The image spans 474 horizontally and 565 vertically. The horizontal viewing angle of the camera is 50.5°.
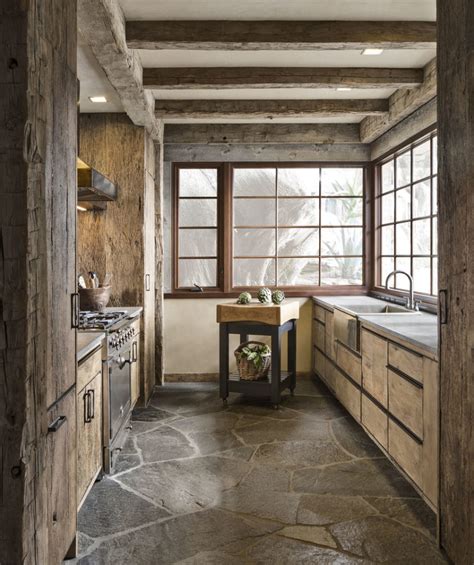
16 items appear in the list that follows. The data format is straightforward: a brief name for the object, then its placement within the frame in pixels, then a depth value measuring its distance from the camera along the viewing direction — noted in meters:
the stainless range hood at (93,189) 3.29
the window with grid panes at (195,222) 5.46
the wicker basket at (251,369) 4.43
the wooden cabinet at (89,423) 2.35
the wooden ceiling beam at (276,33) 3.04
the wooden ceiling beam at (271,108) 4.56
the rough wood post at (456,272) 1.89
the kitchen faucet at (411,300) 3.99
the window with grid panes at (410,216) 4.04
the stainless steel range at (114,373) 2.88
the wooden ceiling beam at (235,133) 5.26
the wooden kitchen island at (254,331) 4.29
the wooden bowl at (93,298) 3.71
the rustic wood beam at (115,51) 2.51
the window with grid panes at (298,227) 5.54
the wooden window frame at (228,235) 5.41
